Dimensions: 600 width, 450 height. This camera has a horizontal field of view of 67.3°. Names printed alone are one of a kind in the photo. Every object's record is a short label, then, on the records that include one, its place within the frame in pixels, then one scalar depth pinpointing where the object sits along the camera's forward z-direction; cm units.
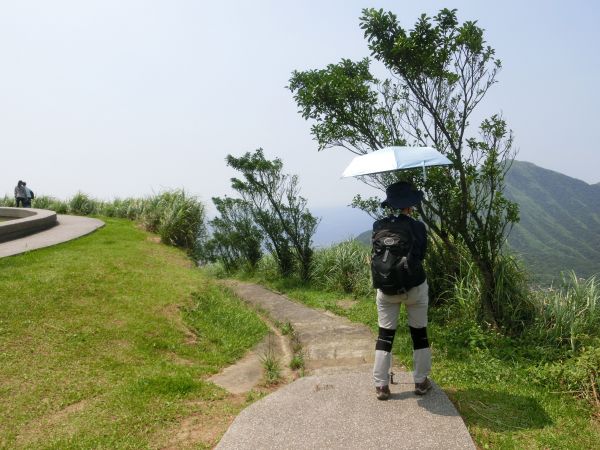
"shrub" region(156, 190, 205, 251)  1555
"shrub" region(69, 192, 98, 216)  2265
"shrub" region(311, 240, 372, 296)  972
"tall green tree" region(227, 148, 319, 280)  1115
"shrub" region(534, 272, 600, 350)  576
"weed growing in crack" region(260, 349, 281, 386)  521
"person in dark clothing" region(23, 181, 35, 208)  2130
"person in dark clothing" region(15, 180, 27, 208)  2104
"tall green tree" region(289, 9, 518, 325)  616
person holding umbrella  411
